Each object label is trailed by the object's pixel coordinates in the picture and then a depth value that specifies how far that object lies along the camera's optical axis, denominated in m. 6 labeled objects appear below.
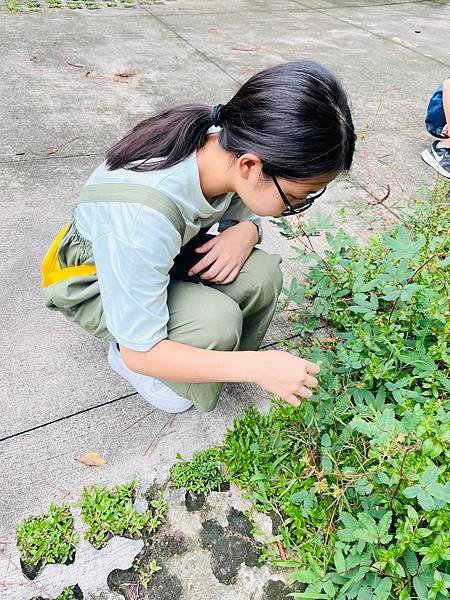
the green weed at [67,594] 1.20
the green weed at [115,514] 1.32
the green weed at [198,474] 1.43
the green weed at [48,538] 1.26
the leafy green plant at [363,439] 1.17
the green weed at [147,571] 1.25
